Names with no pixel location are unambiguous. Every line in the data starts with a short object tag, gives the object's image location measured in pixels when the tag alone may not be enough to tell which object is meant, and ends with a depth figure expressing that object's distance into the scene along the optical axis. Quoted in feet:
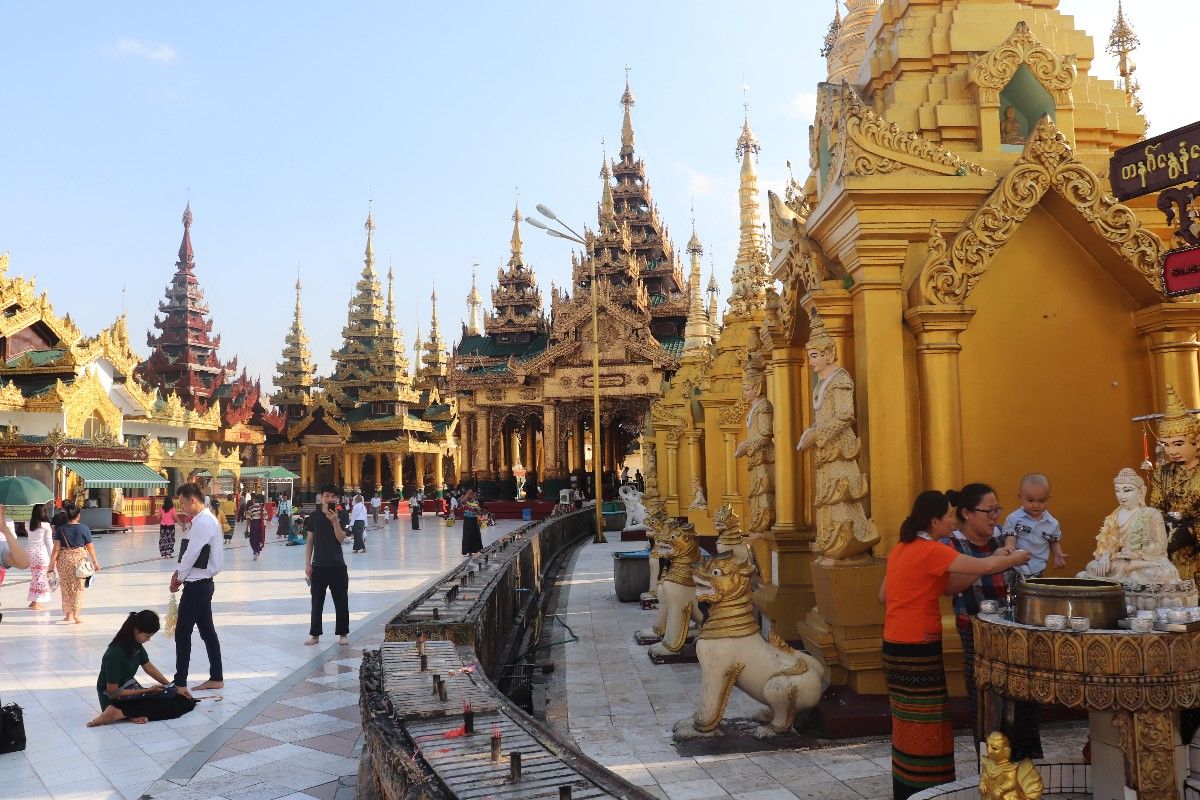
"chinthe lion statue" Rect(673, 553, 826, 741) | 16.42
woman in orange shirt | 11.96
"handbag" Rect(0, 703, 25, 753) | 17.72
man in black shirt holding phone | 28.89
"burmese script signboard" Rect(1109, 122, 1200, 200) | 15.24
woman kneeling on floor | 19.81
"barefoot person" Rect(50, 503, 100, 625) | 34.91
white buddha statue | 12.70
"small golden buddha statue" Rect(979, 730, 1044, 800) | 9.35
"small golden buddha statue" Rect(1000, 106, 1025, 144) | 22.25
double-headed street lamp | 61.05
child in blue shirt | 15.42
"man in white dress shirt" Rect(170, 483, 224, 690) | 21.94
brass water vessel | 10.32
